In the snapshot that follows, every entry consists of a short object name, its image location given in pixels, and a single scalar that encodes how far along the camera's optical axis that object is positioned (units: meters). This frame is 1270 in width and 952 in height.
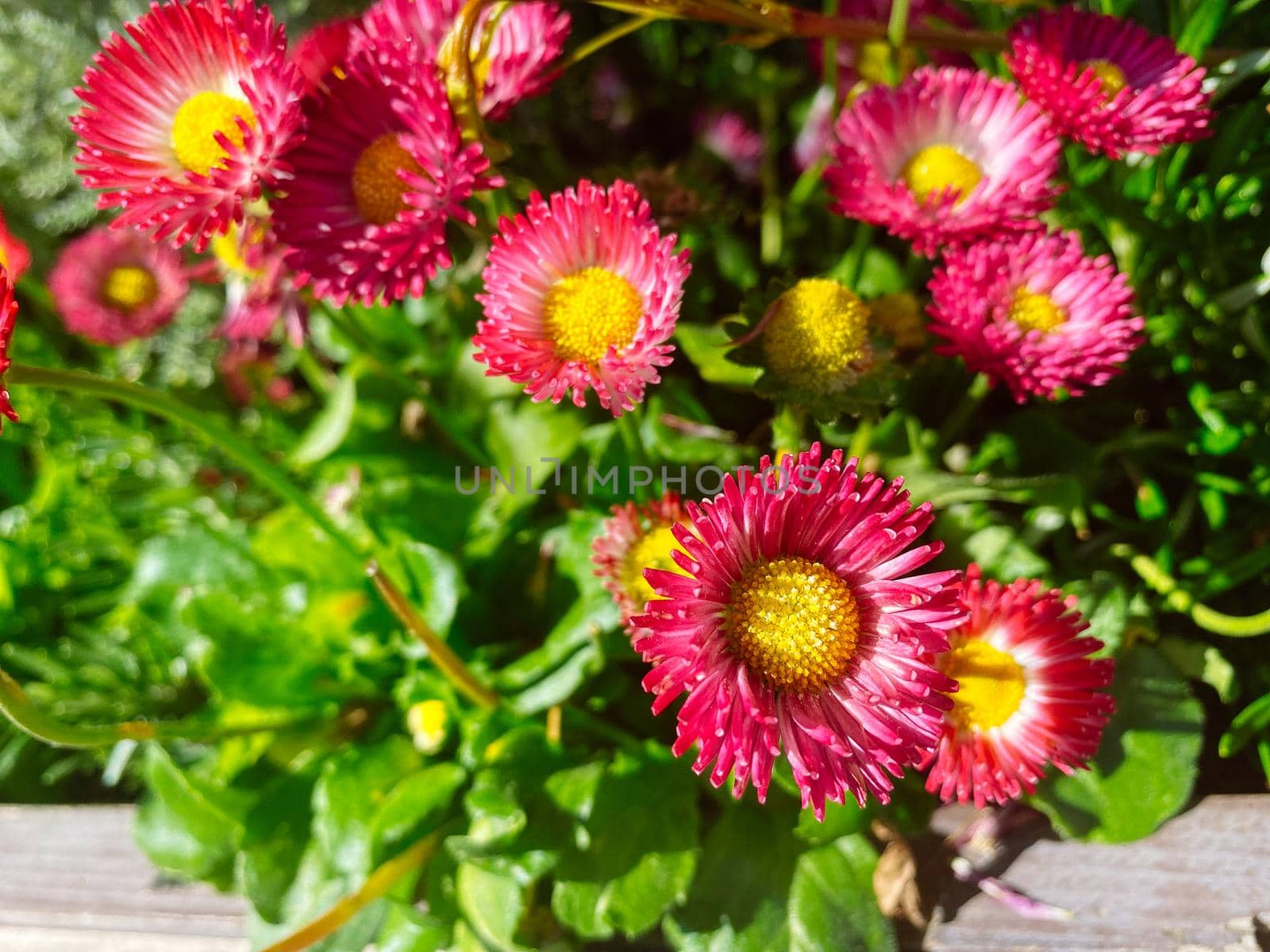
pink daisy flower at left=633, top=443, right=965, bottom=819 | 0.09
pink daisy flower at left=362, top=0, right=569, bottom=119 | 0.12
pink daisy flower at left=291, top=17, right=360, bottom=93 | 0.14
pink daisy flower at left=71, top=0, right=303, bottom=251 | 0.10
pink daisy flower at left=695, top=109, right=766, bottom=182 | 0.22
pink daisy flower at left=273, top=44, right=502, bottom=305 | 0.11
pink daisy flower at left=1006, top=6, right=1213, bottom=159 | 0.12
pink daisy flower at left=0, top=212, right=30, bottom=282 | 0.16
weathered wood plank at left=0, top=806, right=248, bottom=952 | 0.16
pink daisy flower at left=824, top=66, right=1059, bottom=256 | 0.12
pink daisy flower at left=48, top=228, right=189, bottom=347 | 0.20
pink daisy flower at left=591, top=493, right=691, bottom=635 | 0.11
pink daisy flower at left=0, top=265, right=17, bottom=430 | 0.09
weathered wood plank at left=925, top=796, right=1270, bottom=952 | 0.12
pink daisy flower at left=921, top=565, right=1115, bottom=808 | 0.11
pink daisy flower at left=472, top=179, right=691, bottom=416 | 0.10
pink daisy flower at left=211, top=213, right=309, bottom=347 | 0.15
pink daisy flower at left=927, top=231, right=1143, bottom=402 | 0.12
